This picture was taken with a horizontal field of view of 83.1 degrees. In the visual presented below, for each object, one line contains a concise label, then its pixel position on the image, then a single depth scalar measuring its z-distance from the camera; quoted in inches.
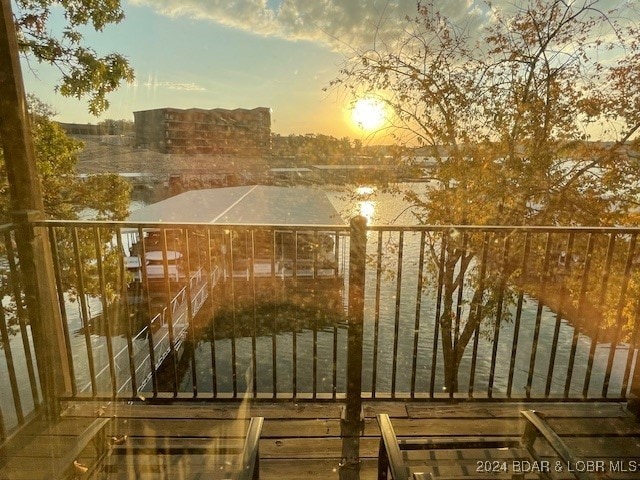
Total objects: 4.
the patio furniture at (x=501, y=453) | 64.7
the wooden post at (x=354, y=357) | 86.3
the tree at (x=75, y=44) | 226.5
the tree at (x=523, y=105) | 289.9
